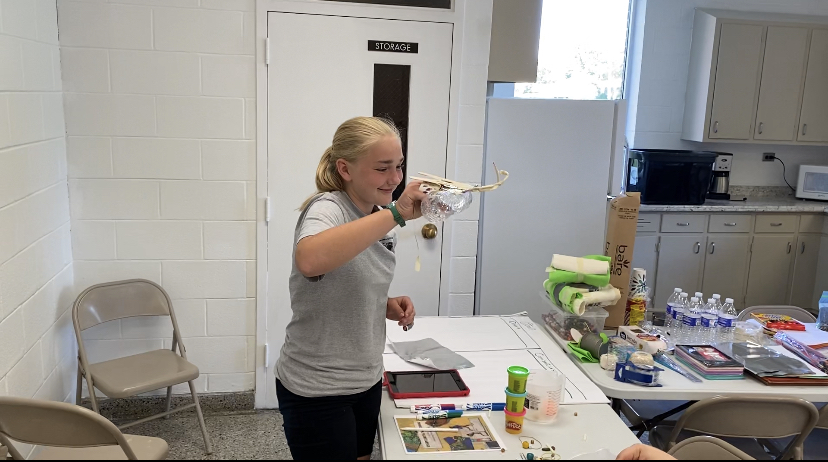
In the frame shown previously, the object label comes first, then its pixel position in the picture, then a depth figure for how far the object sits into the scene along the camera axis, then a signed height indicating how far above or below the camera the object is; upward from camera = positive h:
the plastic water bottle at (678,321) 2.62 -0.76
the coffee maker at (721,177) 5.12 -0.34
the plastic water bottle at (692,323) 2.62 -0.76
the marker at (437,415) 1.82 -0.80
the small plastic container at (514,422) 1.75 -0.78
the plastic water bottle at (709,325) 2.61 -0.76
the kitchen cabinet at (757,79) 4.85 +0.40
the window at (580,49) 5.10 +0.59
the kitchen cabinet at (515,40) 3.63 +0.45
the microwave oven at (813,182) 5.14 -0.36
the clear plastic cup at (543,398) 1.80 -0.74
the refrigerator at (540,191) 3.70 -0.37
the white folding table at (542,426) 1.69 -0.81
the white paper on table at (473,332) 2.46 -0.81
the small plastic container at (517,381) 1.74 -0.67
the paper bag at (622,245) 2.59 -0.46
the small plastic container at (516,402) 1.74 -0.72
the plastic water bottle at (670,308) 2.70 -0.72
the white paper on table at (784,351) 2.46 -0.80
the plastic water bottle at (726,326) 2.62 -0.76
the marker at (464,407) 1.85 -0.80
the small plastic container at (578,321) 2.47 -0.73
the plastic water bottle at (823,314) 2.82 -0.75
